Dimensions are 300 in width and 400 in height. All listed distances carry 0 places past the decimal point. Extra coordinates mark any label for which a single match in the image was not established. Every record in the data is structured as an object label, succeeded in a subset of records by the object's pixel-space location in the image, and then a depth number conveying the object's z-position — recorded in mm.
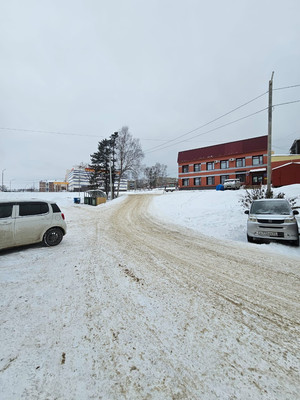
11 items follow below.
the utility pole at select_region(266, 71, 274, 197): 10508
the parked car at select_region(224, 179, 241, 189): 29006
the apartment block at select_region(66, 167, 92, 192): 113775
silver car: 6344
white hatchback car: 5207
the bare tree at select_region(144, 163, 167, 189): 83062
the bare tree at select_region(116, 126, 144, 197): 35219
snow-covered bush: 11163
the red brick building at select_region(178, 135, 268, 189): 35594
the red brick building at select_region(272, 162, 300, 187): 20984
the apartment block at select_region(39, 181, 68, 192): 120750
